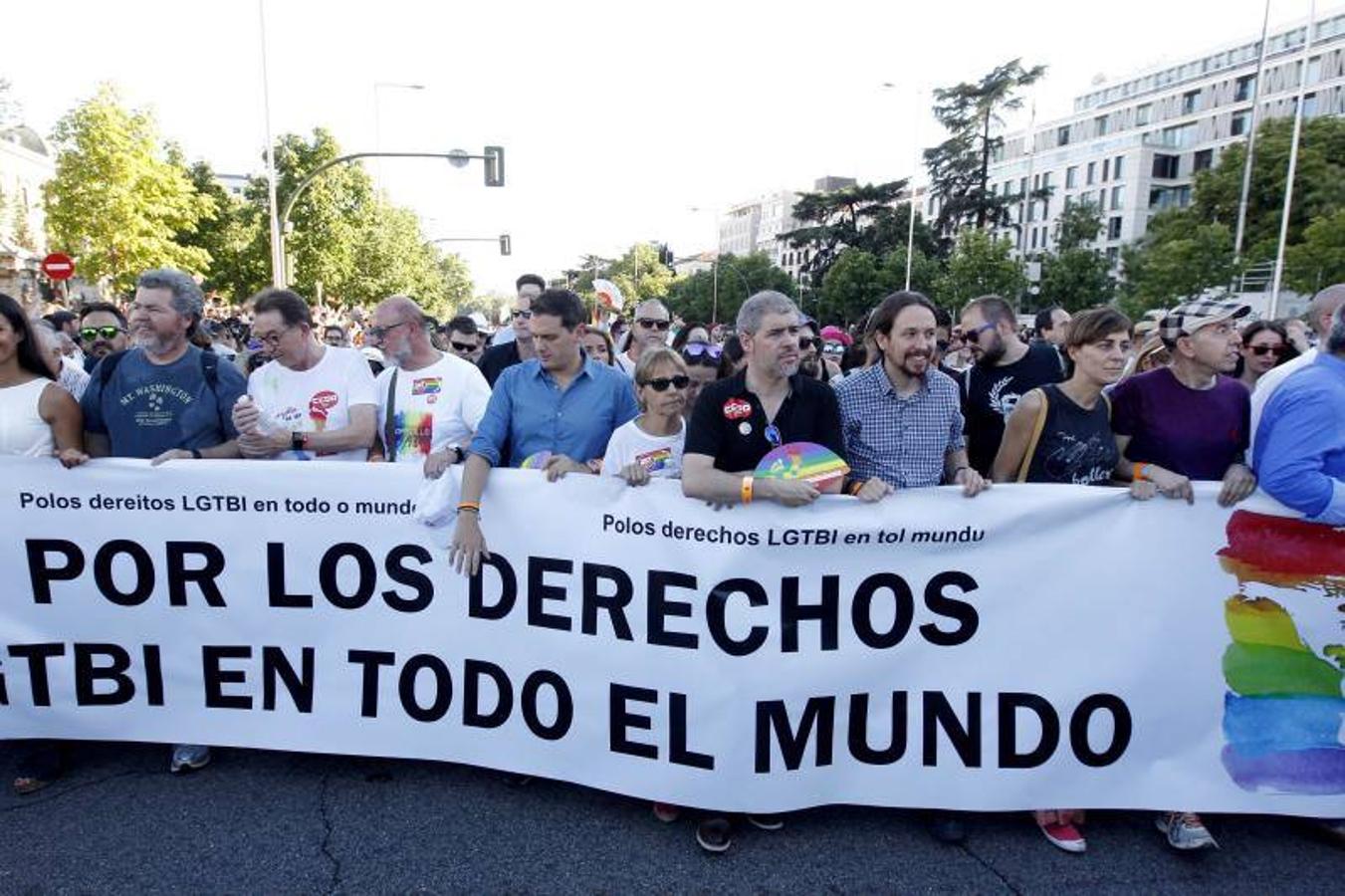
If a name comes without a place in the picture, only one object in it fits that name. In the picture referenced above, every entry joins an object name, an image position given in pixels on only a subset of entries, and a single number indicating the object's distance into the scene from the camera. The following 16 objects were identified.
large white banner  3.13
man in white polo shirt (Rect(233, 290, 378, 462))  4.01
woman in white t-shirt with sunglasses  3.55
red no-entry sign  15.51
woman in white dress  3.57
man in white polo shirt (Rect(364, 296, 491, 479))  4.27
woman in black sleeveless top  3.35
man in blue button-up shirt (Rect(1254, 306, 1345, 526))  2.98
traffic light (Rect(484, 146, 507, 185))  19.48
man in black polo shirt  3.16
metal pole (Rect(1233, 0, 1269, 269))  33.46
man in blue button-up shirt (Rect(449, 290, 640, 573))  3.73
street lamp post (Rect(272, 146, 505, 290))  19.44
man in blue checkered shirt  3.43
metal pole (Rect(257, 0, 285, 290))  19.83
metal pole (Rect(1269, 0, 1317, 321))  31.00
